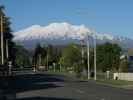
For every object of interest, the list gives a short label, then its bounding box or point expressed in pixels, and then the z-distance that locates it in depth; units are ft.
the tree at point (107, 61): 252.11
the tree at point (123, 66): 233.02
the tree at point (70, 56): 311.93
